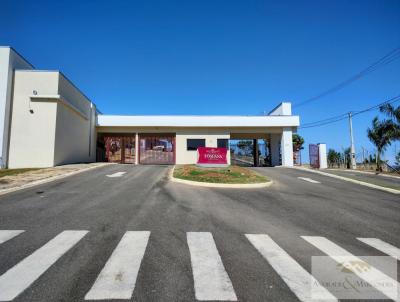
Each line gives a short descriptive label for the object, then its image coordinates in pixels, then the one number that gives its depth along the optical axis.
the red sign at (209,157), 21.41
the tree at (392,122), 23.77
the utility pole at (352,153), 27.33
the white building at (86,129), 18.95
